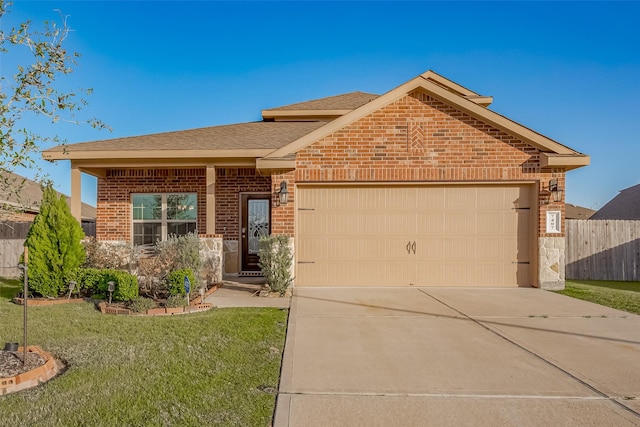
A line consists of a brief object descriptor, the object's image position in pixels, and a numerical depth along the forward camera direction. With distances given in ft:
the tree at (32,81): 12.51
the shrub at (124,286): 22.85
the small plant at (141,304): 21.16
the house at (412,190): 29.04
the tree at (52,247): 24.82
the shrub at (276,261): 26.40
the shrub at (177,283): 22.66
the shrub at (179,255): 26.20
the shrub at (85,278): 25.25
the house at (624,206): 68.74
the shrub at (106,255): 28.73
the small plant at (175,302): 21.88
